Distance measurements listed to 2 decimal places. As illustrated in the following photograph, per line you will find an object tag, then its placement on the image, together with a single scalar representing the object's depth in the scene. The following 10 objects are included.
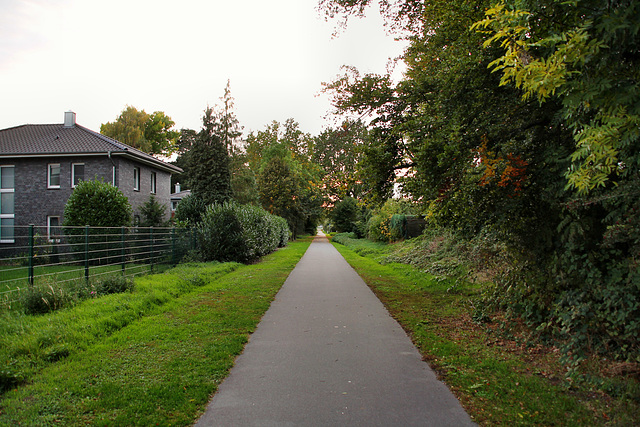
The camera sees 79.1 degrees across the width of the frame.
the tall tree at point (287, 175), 40.91
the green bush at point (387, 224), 25.23
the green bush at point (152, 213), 22.61
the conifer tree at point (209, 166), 28.47
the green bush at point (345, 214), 49.03
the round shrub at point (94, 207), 16.70
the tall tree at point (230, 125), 39.45
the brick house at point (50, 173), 22.38
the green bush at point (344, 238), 37.03
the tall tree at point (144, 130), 47.59
